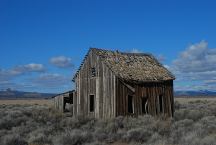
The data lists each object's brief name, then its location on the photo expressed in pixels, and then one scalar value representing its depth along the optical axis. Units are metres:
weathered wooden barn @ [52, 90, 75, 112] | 31.10
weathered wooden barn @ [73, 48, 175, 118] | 24.56
